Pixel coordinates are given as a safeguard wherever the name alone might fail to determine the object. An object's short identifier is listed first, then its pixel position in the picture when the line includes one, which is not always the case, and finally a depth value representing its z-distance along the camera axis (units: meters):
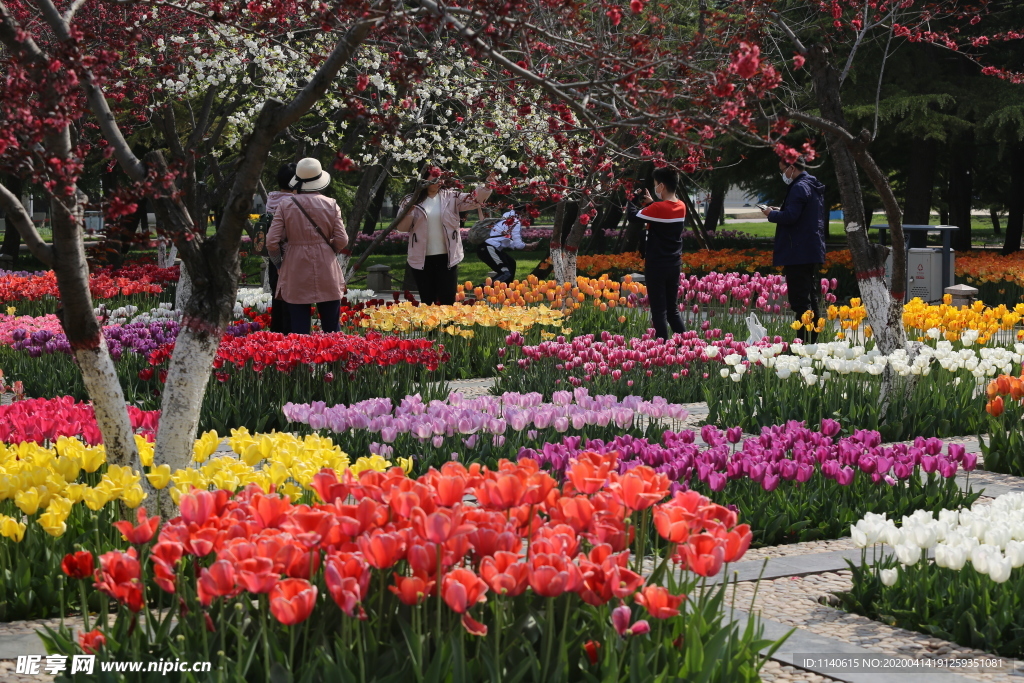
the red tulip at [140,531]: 5.62
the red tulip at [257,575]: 4.86
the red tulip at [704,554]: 5.24
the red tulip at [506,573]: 5.00
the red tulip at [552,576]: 5.02
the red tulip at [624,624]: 5.11
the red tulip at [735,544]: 5.40
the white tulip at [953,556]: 6.93
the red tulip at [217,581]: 4.94
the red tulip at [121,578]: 5.20
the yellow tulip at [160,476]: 7.54
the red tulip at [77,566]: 5.77
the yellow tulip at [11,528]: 6.97
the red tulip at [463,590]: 4.93
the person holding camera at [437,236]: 22.89
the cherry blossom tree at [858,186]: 13.83
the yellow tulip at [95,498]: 7.03
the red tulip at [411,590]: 5.12
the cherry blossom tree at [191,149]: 7.84
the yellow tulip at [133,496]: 7.22
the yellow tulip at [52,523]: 6.96
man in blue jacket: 21.16
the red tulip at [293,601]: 4.81
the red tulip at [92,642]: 5.45
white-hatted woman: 18.48
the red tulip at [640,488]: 5.68
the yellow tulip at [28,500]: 7.18
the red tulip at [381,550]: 5.15
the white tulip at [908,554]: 7.12
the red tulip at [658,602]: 5.06
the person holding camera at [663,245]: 20.55
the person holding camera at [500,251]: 31.39
